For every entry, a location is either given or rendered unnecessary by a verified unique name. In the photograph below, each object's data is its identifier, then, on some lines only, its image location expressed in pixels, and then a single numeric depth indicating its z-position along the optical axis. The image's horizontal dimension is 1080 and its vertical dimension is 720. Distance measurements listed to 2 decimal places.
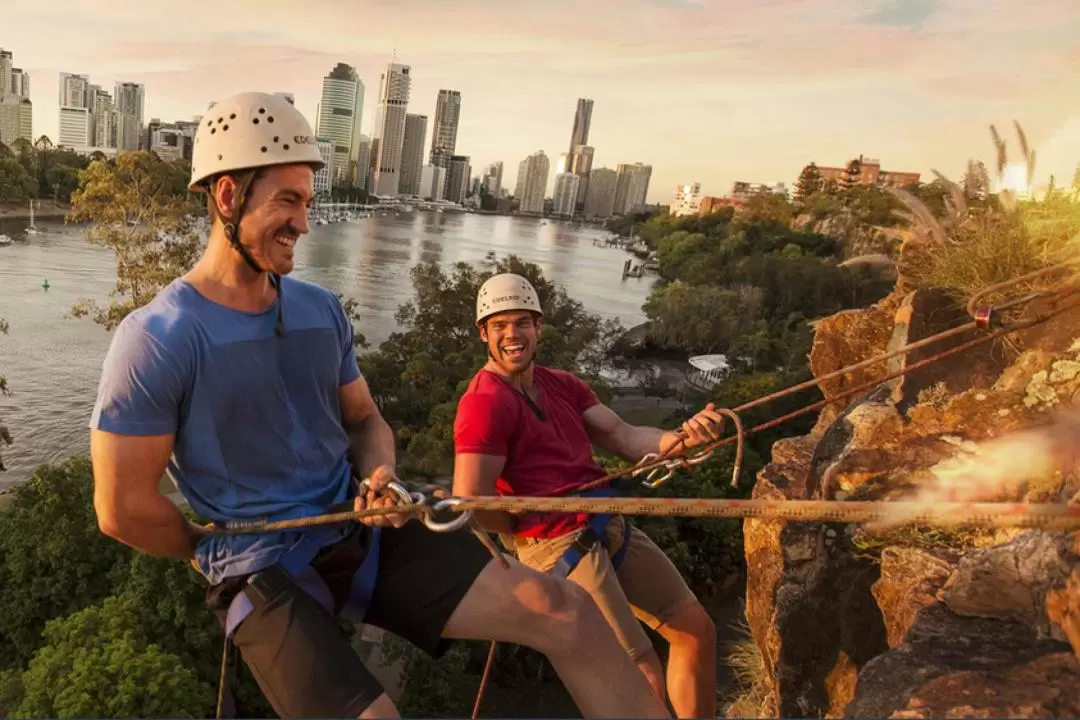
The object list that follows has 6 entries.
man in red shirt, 2.76
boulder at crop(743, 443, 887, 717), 3.52
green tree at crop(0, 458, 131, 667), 9.95
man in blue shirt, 1.80
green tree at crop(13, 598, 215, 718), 7.03
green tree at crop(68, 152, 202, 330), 16.58
